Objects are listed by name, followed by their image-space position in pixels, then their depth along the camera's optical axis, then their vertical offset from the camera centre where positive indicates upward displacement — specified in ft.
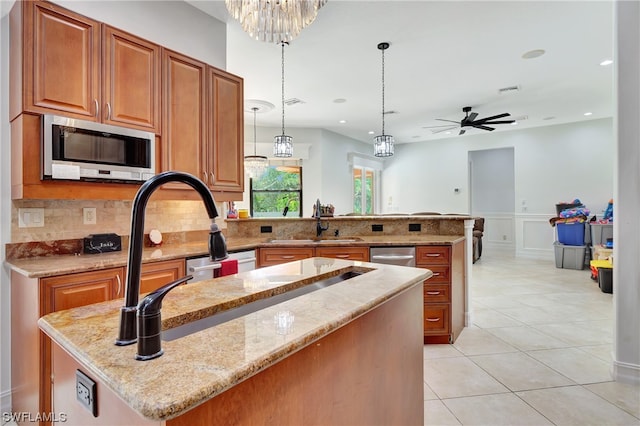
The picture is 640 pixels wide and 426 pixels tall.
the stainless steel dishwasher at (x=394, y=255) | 9.99 -1.32
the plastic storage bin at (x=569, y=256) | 19.83 -2.75
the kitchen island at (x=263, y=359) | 2.15 -1.09
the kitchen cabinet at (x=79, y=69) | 6.36 +3.05
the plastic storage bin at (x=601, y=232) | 18.57 -1.21
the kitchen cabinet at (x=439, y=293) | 9.81 -2.42
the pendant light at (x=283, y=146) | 16.43 +3.25
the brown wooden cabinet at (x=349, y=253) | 10.22 -1.27
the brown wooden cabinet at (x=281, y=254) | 10.37 -1.32
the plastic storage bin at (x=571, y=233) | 19.98 -1.36
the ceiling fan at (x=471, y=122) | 18.34 +5.00
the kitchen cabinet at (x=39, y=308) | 5.77 -1.71
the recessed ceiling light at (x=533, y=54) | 12.46 +5.98
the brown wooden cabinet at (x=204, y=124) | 8.70 +2.51
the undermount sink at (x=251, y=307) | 3.48 -1.21
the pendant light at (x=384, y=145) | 15.89 +3.17
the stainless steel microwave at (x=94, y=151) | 6.51 +1.33
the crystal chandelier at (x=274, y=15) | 5.44 +3.33
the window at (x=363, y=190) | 28.09 +1.93
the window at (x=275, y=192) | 22.86 +1.37
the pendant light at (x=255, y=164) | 18.25 +2.65
